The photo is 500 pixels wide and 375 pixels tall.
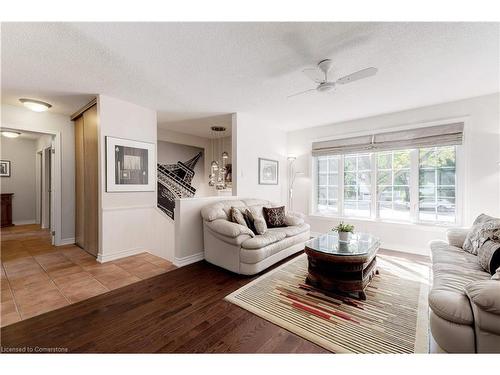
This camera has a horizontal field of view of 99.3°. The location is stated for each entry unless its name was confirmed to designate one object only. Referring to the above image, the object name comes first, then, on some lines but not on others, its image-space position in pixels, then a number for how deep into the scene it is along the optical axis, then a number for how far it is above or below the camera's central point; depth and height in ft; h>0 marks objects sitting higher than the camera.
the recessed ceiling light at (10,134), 15.70 +3.76
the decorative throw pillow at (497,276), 4.85 -2.10
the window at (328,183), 16.42 +0.15
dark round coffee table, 7.47 -3.00
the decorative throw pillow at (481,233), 7.36 -1.75
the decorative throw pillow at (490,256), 6.24 -2.19
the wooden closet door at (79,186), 13.30 -0.11
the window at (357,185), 15.01 +0.00
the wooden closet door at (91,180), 11.77 +0.25
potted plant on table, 9.19 -2.05
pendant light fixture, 17.79 +2.87
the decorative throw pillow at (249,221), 11.41 -1.96
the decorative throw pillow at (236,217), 10.75 -1.65
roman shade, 11.78 +2.86
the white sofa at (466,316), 4.24 -2.79
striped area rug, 5.46 -4.03
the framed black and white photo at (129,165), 11.37 +1.10
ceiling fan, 6.97 +4.35
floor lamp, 18.30 +0.55
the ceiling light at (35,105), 11.37 +4.35
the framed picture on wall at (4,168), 19.62 +1.50
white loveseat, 9.48 -2.82
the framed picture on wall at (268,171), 15.89 +1.04
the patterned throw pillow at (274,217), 12.69 -1.94
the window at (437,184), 12.17 +0.07
